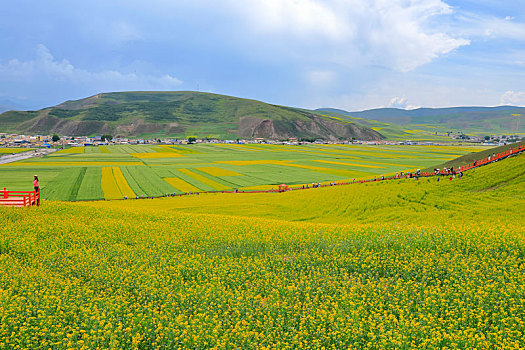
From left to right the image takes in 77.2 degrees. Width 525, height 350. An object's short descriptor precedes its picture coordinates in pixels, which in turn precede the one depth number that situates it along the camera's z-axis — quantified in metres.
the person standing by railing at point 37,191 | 27.75
